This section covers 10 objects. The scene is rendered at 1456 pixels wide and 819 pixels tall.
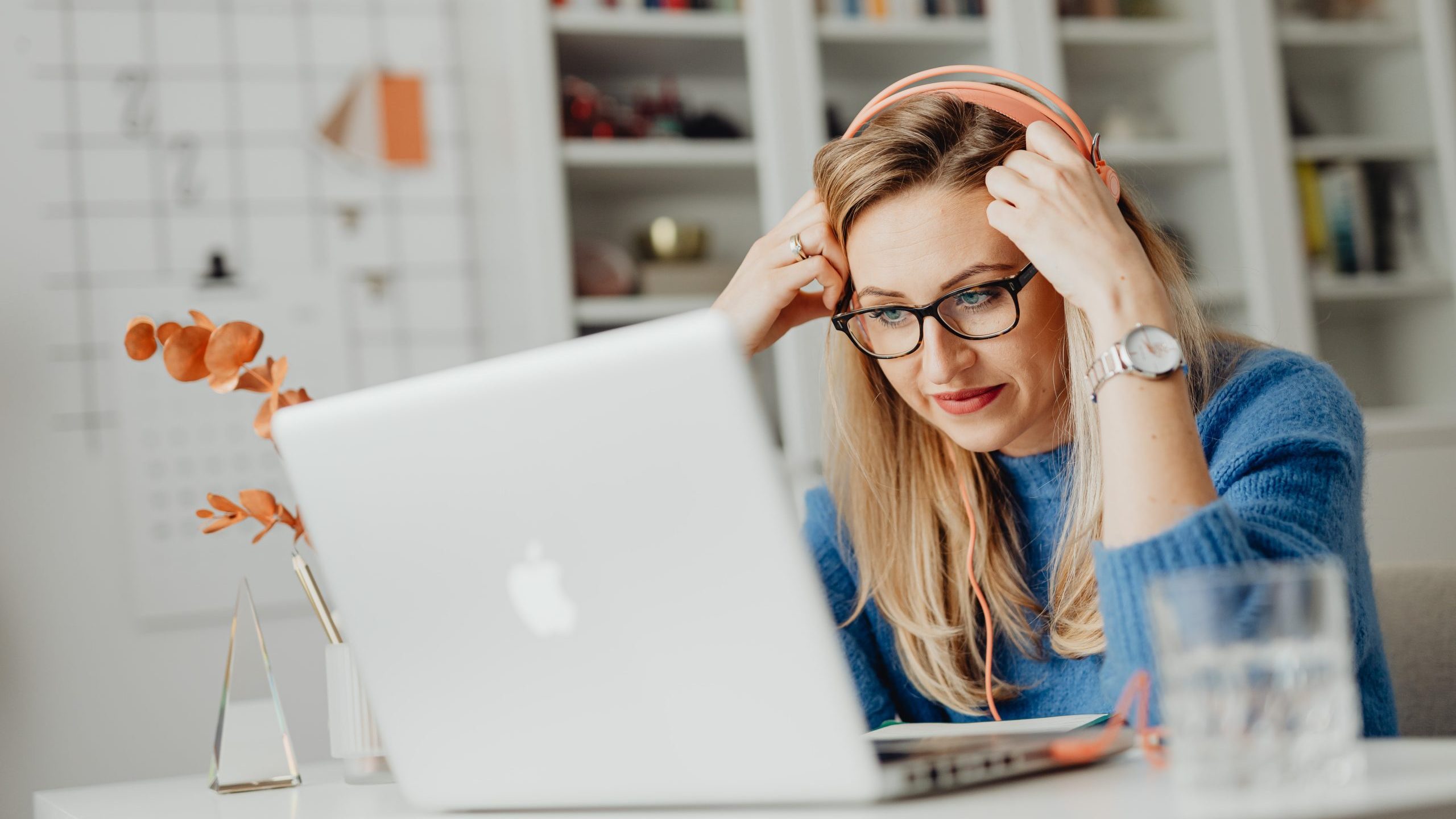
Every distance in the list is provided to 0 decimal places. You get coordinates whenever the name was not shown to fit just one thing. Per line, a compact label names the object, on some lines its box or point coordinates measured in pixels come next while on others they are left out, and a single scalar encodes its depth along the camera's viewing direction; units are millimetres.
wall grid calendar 2602
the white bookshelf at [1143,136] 2658
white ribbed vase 1007
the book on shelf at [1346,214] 2992
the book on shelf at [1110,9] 2928
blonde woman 937
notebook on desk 892
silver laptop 585
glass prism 1076
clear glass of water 575
